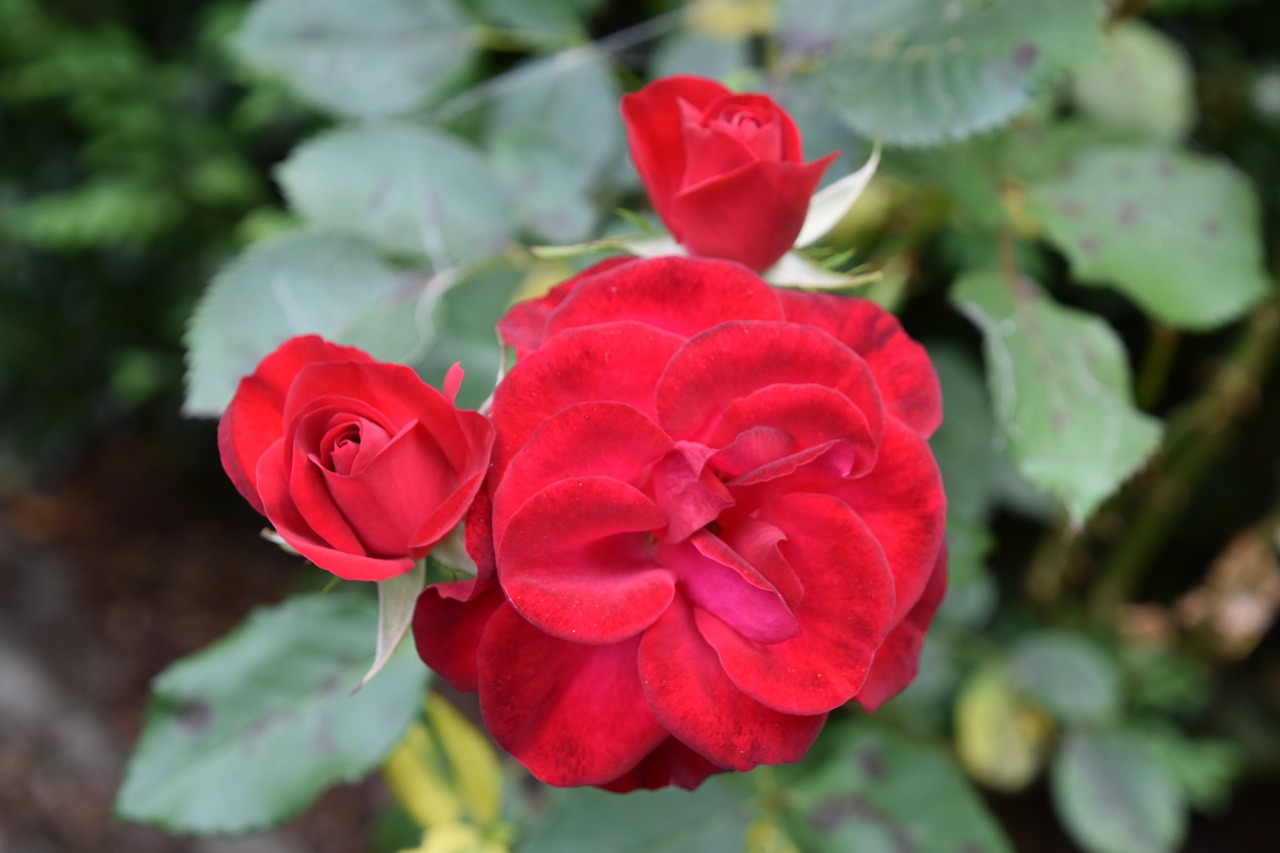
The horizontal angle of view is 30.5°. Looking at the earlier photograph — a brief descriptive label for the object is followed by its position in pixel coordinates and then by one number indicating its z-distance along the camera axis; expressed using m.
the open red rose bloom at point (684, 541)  0.33
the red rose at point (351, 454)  0.32
